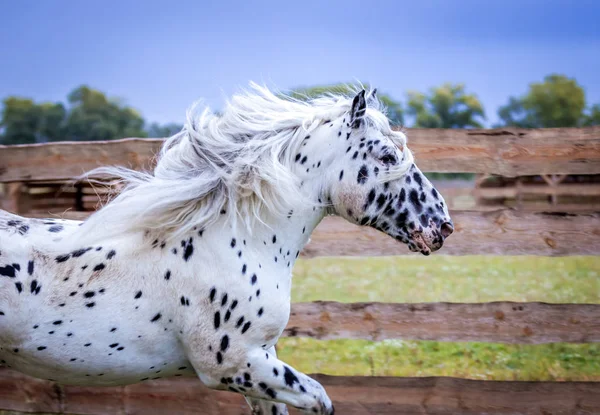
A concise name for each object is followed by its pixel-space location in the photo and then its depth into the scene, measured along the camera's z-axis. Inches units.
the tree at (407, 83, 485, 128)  3058.6
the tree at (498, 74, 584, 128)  2842.0
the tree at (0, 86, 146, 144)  2652.6
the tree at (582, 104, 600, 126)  2422.5
